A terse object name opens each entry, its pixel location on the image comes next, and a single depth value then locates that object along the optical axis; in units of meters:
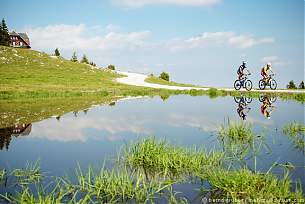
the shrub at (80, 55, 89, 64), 100.28
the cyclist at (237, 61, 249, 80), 37.64
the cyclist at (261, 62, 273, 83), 38.08
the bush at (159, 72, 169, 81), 77.44
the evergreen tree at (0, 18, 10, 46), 92.29
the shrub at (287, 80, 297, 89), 57.97
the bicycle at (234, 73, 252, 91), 41.80
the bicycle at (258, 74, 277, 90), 41.48
